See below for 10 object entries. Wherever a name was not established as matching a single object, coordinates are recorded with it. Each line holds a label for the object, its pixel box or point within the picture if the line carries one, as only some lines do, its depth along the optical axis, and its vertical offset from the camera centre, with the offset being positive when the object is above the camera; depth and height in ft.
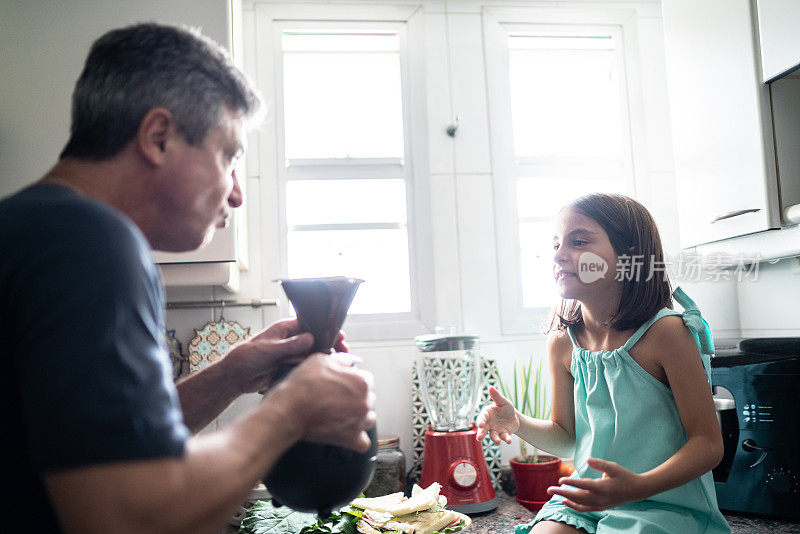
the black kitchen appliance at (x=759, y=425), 4.47 -0.91
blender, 5.13 -0.99
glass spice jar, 5.40 -1.36
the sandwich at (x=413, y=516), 4.46 -1.45
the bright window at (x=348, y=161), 6.62 +1.61
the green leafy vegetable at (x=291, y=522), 4.47 -1.45
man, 1.66 +0.01
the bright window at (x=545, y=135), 6.69 +1.90
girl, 3.72 -0.54
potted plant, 5.25 -1.33
